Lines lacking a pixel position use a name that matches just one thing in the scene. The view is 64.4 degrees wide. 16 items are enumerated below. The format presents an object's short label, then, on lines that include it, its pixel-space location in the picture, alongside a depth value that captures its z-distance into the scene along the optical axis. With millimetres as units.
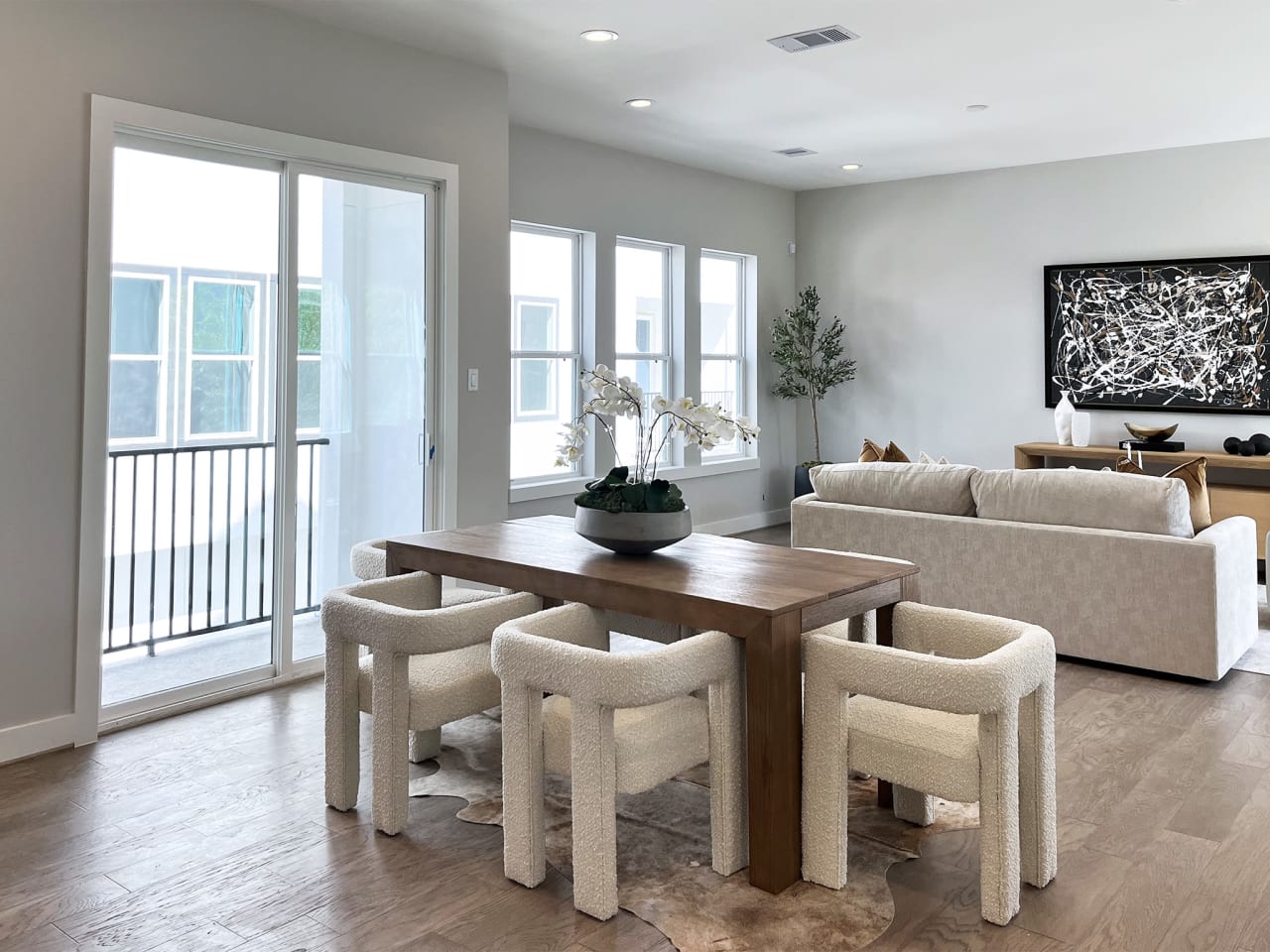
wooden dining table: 2340
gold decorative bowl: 6406
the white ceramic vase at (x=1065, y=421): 6746
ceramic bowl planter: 2883
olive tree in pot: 7801
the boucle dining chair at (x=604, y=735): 2230
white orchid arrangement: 2857
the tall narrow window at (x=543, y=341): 6137
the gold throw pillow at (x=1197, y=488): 4129
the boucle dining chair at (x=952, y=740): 2193
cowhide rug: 2186
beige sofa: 3928
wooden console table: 5879
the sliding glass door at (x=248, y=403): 3533
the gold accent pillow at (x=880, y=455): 5070
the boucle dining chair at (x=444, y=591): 3170
